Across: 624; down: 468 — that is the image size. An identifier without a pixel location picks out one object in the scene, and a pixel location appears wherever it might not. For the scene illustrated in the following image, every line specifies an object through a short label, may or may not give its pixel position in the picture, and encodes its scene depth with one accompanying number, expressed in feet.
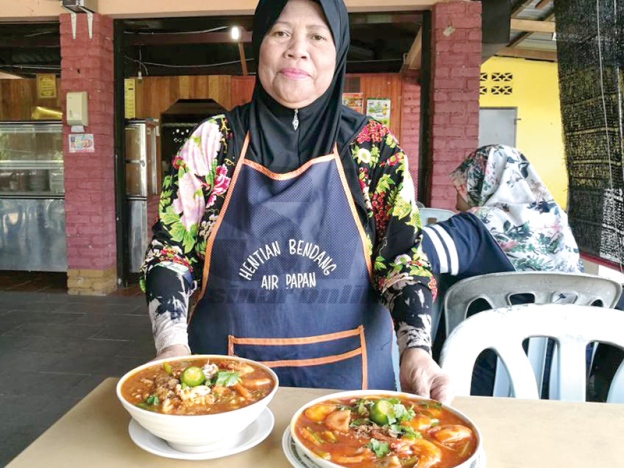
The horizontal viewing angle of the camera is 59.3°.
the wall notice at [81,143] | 16.42
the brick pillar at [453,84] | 14.79
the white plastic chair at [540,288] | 5.85
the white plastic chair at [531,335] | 4.17
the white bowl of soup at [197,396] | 2.49
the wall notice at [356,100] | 25.08
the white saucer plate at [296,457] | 2.48
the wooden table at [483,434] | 2.74
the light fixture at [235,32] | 19.17
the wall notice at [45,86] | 23.57
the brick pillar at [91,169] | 16.16
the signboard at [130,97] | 21.29
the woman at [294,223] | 4.23
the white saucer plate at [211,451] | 2.65
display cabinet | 18.74
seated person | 6.41
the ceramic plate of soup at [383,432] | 2.40
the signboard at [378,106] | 25.22
